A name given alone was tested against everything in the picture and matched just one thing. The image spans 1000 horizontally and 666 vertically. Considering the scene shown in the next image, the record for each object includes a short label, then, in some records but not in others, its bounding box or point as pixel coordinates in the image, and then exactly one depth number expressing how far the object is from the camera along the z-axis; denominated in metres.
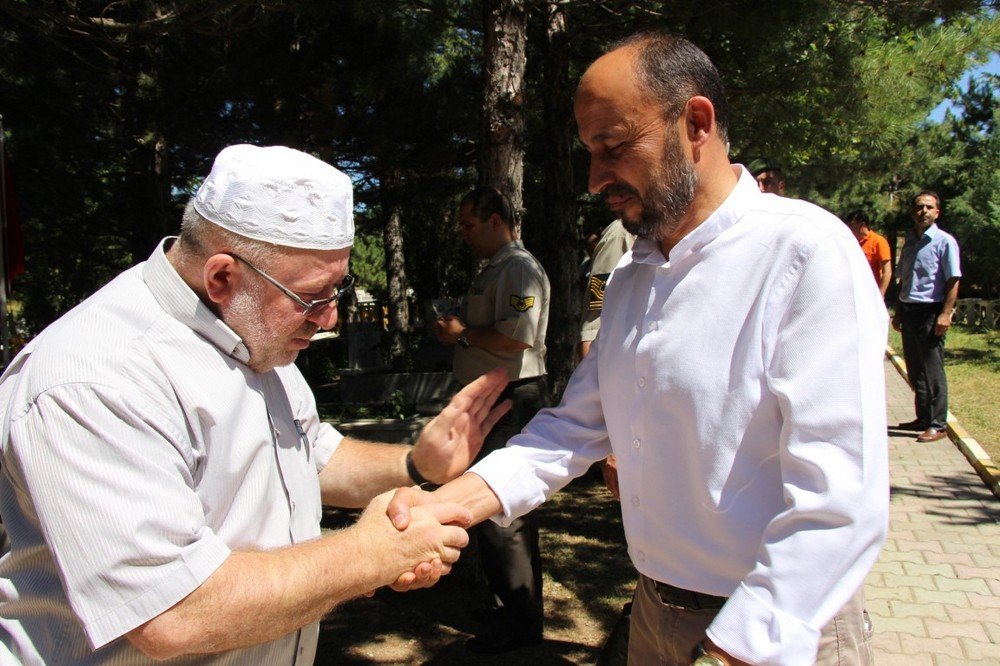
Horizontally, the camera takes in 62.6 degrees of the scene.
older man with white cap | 1.48
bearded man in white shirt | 1.49
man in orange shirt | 9.82
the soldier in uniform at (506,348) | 4.13
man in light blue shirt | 7.78
